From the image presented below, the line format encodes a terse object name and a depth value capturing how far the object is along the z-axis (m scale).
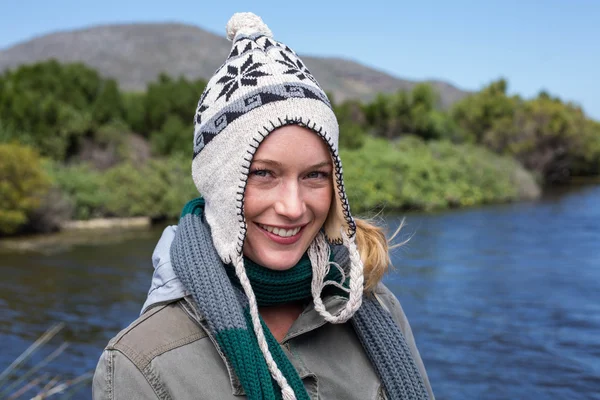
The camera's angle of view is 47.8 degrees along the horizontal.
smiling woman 1.51
